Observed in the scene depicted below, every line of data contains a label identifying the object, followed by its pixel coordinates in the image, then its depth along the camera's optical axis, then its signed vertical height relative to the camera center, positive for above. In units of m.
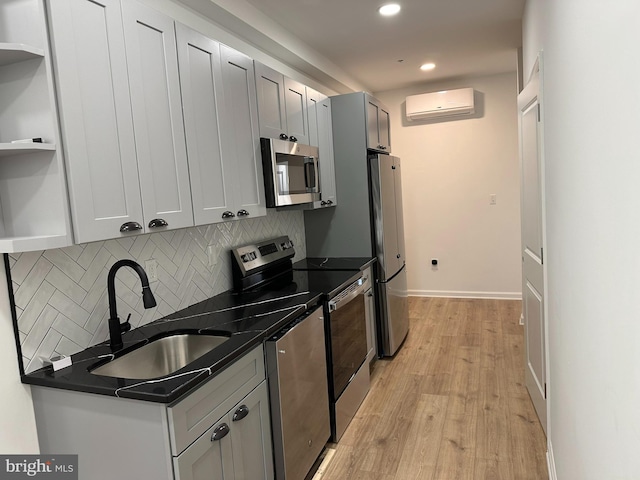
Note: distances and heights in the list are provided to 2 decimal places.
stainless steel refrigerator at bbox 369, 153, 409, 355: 3.65 -0.39
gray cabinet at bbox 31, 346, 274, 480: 1.42 -0.73
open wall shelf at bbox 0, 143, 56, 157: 1.32 +0.23
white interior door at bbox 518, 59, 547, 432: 2.36 -0.31
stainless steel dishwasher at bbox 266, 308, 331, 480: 1.98 -0.91
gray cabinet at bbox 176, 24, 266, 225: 2.03 +0.40
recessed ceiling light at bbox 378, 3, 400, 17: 2.93 +1.26
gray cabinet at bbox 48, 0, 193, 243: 1.46 +0.36
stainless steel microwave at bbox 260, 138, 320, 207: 2.60 +0.21
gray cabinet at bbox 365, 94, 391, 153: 3.68 +0.65
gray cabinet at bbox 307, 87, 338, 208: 3.34 +0.51
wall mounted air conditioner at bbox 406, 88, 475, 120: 5.13 +1.06
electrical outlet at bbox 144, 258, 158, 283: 2.19 -0.26
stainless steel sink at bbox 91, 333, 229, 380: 1.82 -0.60
